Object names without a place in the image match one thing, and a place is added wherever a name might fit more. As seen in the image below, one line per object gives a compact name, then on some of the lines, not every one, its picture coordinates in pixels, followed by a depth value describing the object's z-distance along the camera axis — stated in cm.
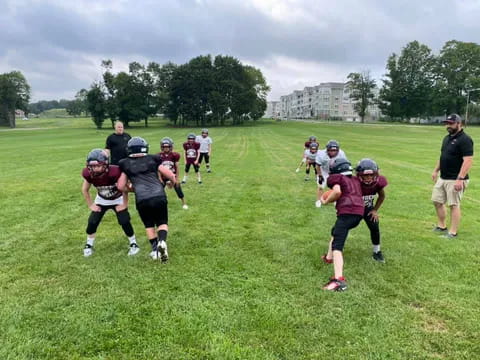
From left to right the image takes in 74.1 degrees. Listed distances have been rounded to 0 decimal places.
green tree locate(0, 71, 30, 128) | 8456
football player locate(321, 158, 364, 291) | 456
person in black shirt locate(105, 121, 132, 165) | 900
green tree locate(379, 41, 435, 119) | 8625
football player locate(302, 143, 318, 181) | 1166
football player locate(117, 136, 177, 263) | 511
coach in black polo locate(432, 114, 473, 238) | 625
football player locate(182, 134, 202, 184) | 1188
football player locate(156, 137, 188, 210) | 845
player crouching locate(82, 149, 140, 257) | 513
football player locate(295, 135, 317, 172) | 1197
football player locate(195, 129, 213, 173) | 1391
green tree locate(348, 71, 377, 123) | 9544
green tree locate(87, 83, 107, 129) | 6925
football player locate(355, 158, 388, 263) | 486
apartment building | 13875
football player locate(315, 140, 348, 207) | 899
